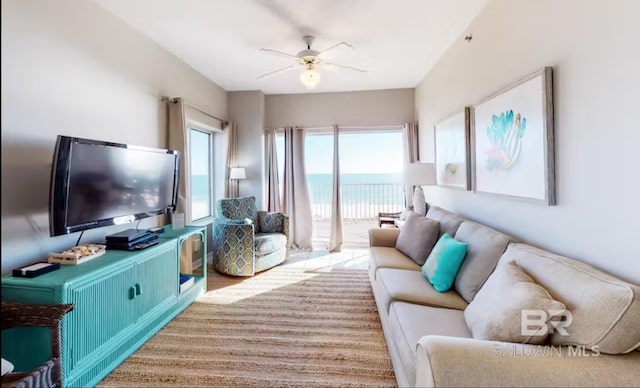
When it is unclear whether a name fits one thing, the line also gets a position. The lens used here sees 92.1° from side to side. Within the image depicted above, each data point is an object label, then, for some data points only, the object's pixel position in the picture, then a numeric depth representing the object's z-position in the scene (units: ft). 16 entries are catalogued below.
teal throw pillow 6.79
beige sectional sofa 3.51
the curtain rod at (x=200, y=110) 10.89
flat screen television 6.07
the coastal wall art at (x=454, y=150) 9.44
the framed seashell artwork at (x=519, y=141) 5.82
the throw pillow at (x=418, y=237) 8.73
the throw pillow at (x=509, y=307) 4.10
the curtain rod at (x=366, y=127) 16.17
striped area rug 6.20
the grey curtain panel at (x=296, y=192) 16.38
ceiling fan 9.97
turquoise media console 5.22
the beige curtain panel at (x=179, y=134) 10.99
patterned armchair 11.93
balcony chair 14.50
